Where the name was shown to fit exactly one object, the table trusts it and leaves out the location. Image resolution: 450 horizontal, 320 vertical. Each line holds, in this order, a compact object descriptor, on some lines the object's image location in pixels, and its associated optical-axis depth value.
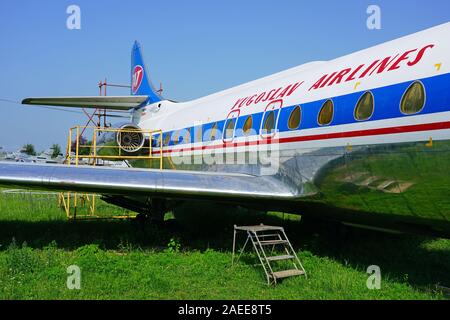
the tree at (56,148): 89.14
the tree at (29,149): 108.94
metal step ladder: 6.75
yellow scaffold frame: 12.66
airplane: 5.81
